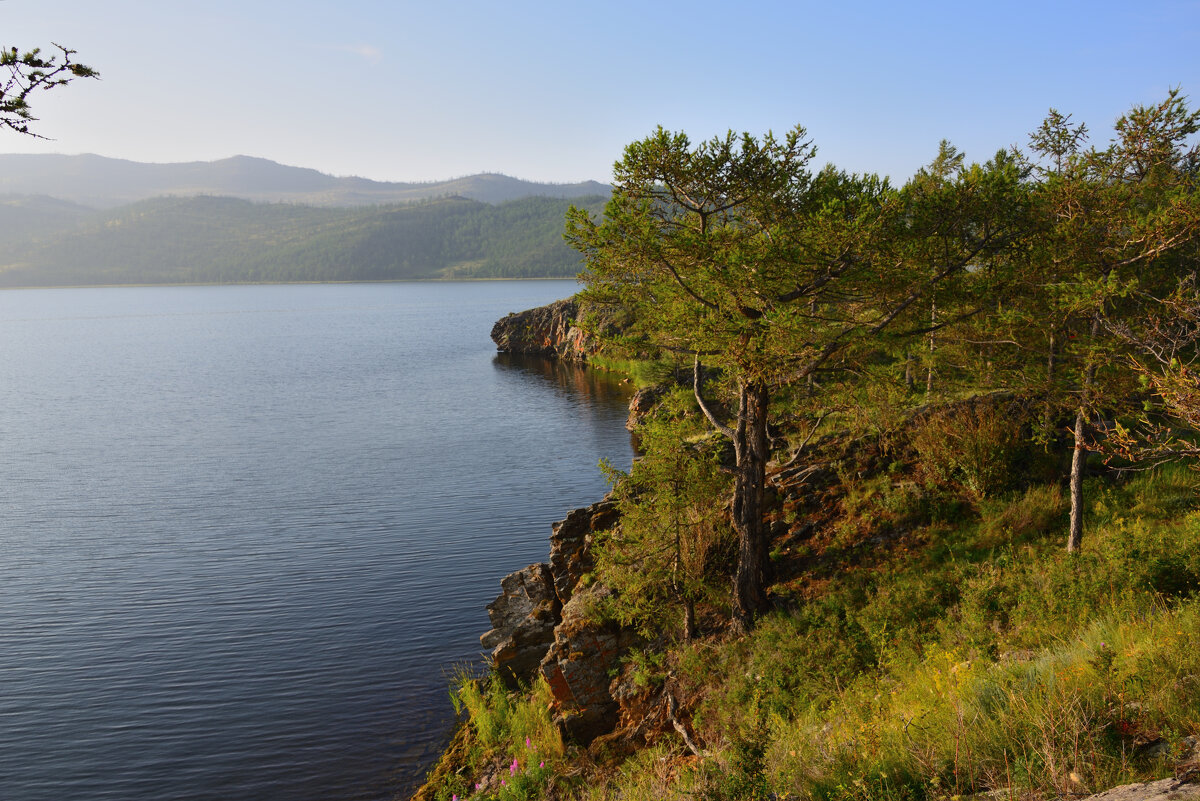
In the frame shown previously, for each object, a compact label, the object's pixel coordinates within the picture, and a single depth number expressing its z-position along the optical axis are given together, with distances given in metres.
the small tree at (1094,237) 12.28
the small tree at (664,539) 16.20
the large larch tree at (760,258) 13.34
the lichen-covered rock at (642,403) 51.44
